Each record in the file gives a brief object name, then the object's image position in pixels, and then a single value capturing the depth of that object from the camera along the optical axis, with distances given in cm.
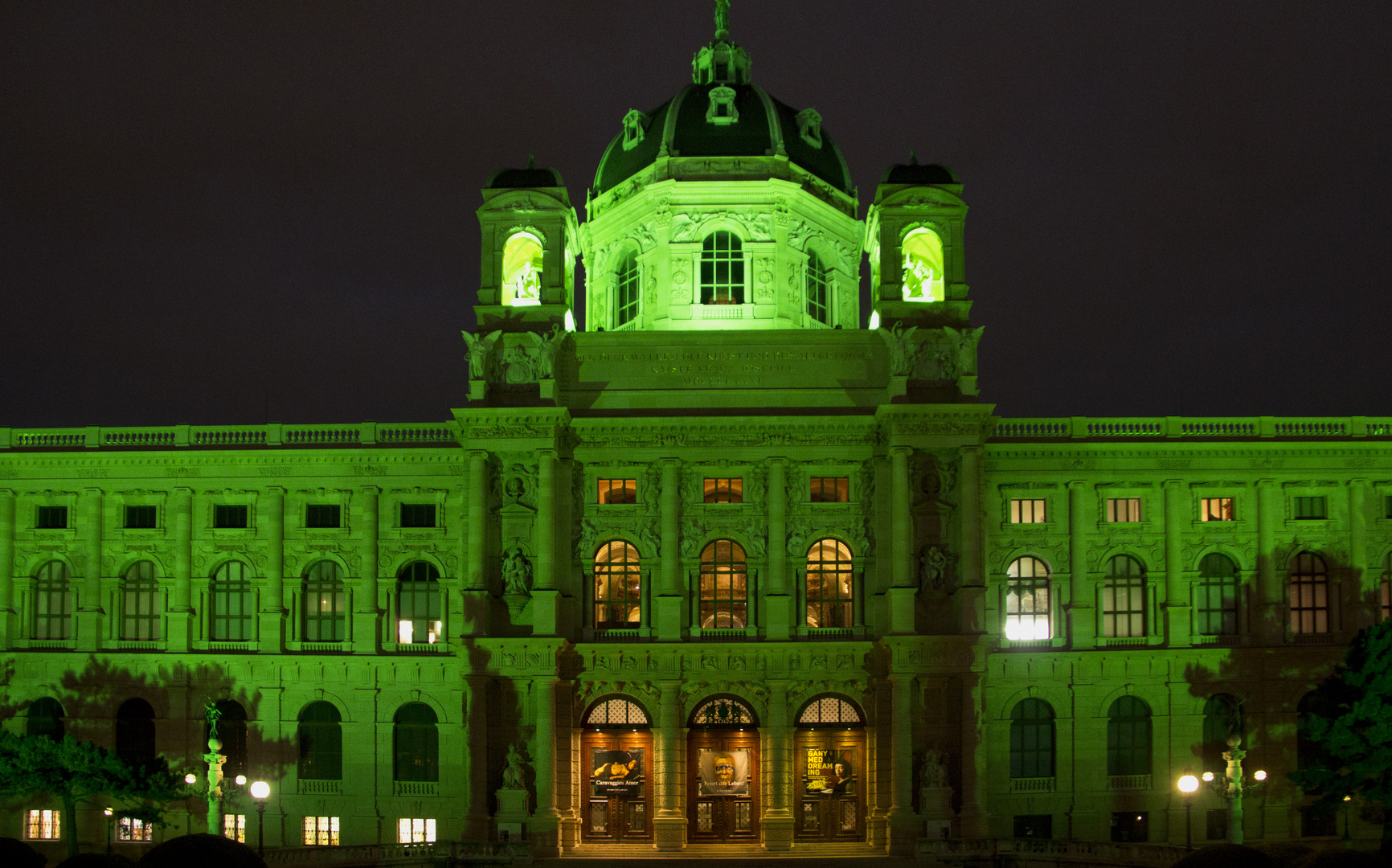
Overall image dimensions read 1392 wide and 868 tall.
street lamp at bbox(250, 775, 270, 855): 4388
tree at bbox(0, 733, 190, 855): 4841
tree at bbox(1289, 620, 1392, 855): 4741
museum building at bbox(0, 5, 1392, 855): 5262
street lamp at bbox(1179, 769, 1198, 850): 4425
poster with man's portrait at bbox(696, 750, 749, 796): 5328
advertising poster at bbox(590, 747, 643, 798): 5312
